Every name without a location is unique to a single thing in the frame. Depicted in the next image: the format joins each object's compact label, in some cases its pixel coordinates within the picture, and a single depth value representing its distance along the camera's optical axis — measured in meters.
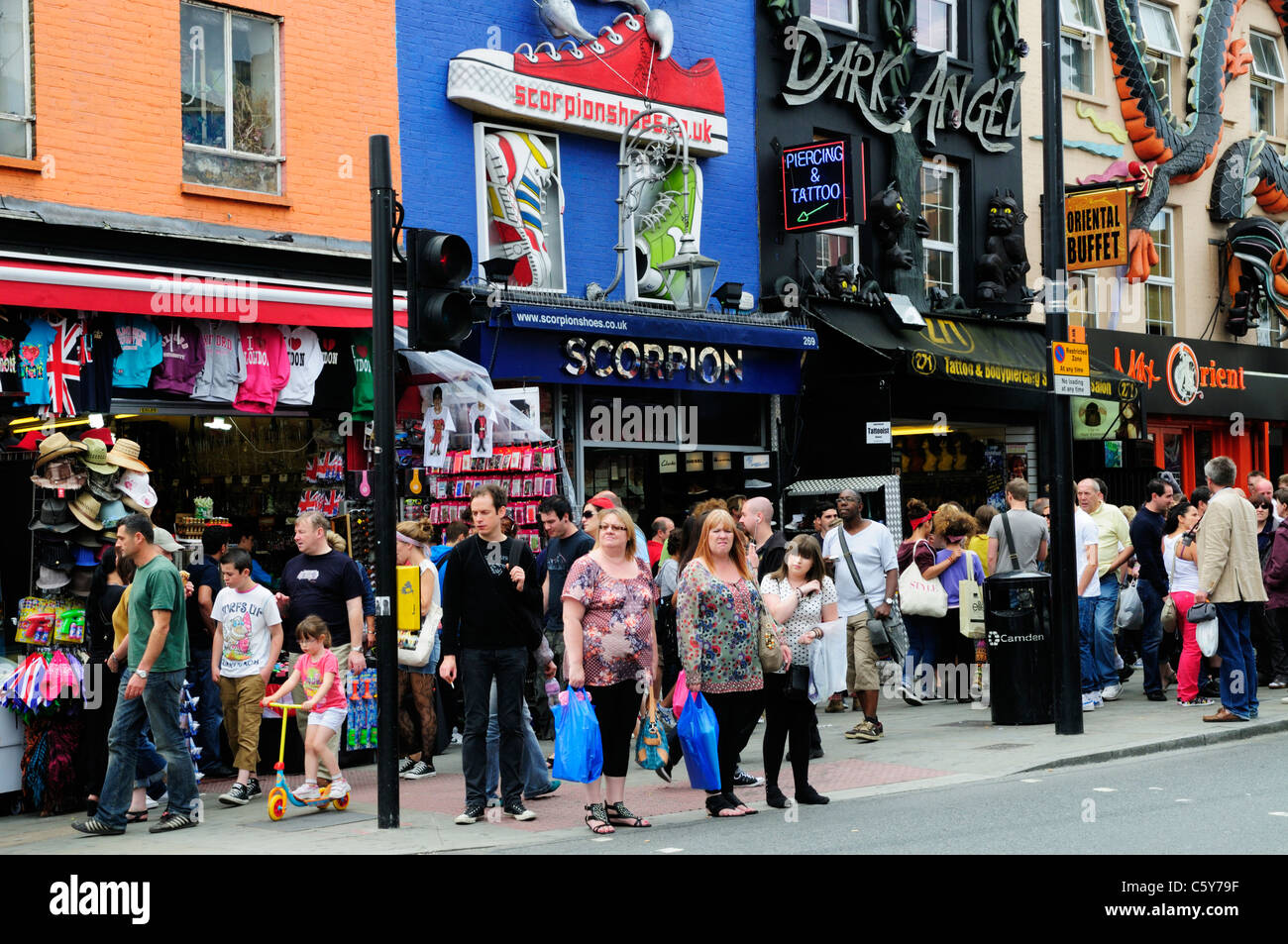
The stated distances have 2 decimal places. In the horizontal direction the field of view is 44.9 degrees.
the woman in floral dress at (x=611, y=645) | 8.94
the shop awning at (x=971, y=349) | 18.61
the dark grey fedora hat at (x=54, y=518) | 11.08
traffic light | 9.14
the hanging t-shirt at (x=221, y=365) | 13.31
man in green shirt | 9.44
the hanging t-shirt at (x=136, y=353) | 12.74
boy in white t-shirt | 10.55
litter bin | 12.72
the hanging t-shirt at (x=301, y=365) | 13.96
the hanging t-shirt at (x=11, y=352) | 12.06
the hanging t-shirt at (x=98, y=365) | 12.55
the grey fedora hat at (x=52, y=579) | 11.05
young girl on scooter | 9.91
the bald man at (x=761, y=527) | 11.37
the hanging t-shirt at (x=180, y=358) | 13.03
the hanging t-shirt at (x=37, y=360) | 12.17
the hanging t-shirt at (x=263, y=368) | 13.62
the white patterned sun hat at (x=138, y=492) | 11.47
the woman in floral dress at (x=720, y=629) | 9.21
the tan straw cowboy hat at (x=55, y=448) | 11.08
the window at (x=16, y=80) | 12.43
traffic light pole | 8.98
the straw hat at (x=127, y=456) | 11.46
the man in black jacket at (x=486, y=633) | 9.36
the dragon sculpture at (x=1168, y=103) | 23.42
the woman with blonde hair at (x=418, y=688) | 11.42
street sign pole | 12.04
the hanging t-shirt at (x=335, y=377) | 14.30
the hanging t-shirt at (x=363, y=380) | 14.49
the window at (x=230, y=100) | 13.78
